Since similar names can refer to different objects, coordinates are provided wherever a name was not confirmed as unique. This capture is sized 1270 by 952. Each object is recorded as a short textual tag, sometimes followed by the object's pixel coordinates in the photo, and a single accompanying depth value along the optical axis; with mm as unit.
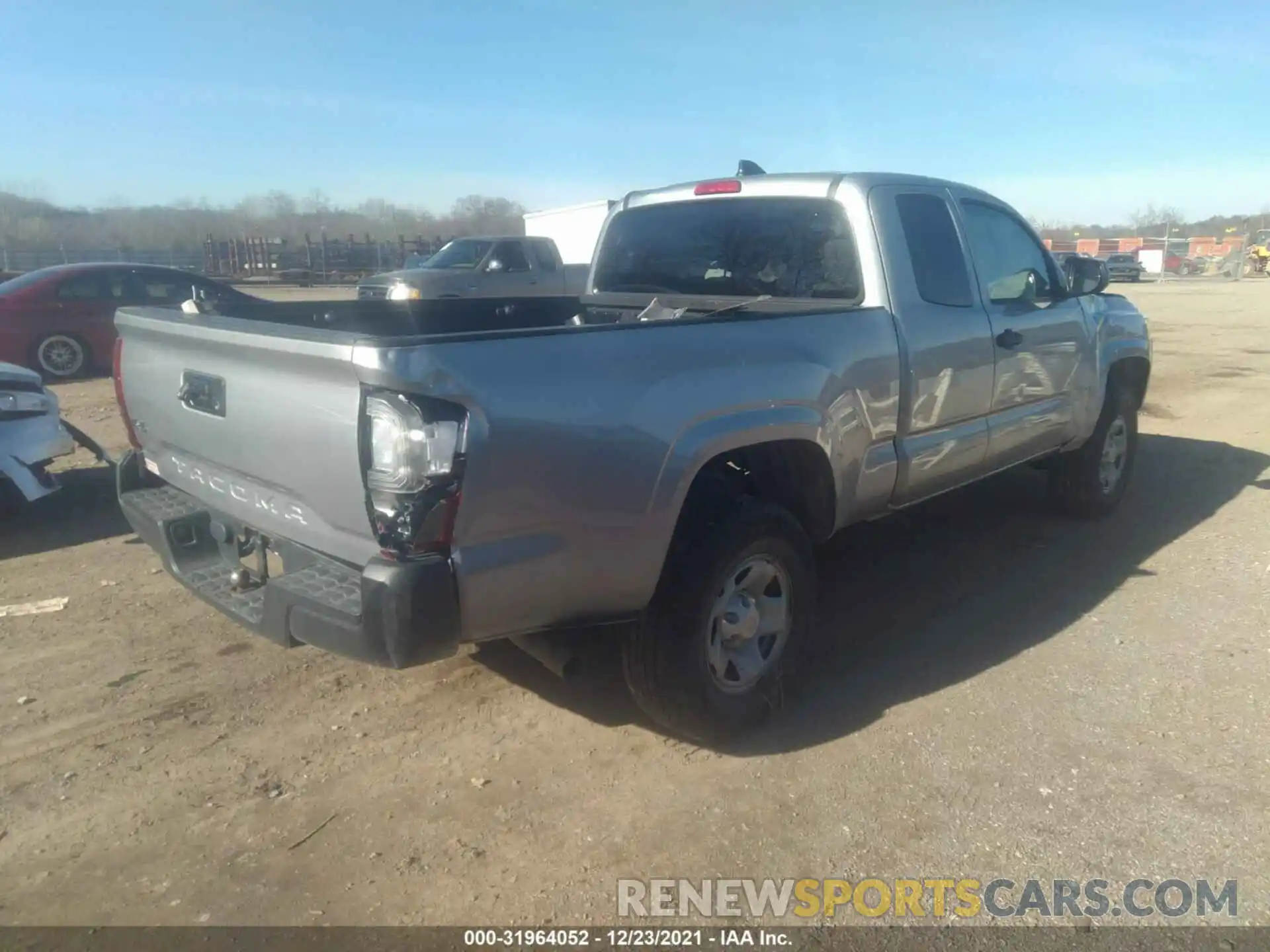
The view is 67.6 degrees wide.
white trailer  26812
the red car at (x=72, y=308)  11422
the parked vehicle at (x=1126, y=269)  44875
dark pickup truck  16234
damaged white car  5684
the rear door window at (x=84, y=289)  11734
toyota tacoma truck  2557
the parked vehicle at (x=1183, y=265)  56772
